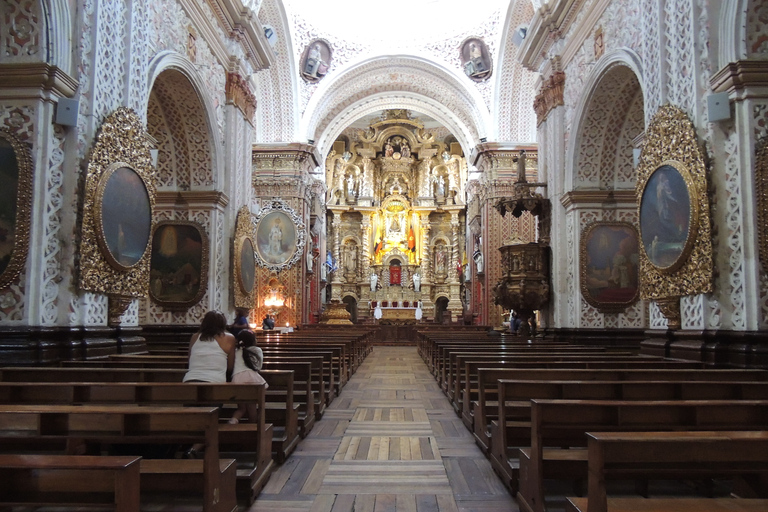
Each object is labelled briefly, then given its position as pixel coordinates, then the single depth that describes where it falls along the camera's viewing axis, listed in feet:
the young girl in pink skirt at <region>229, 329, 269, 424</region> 12.60
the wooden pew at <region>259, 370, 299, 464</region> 12.77
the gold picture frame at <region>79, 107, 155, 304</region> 18.53
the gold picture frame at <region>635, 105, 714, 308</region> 18.04
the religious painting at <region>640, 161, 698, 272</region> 18.70
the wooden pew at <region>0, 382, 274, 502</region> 10.30
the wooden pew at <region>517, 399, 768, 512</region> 8.29
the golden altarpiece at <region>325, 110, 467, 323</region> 96.02
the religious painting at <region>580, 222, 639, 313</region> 31.04
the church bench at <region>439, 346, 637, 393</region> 18.52
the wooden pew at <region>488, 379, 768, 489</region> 10.64
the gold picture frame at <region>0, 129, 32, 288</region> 16.58
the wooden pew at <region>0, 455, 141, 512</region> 5.34
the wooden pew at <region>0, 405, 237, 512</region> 7.63
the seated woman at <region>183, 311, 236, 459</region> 12.17
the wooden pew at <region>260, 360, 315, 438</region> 15.60
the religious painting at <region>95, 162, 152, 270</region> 19.17
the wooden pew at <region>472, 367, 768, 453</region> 13.12
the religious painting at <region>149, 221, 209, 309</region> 31.27
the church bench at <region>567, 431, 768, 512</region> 5.75
